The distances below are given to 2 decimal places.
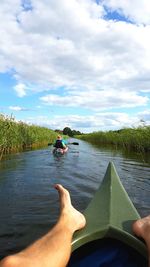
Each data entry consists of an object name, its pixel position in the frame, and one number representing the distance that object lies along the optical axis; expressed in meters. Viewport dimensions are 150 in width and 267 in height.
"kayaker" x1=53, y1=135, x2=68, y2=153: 9.38
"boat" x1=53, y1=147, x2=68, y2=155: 9.31
